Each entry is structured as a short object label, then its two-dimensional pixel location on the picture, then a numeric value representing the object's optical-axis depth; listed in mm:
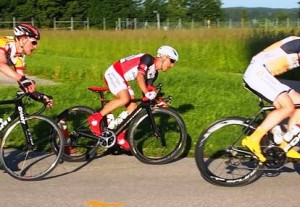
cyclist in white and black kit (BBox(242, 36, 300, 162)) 6469
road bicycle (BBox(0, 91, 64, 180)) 7039
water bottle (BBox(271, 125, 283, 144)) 6562
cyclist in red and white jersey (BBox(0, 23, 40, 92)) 6969
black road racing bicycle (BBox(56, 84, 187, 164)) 7773
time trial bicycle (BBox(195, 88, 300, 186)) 6598
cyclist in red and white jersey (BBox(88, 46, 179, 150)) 7738
